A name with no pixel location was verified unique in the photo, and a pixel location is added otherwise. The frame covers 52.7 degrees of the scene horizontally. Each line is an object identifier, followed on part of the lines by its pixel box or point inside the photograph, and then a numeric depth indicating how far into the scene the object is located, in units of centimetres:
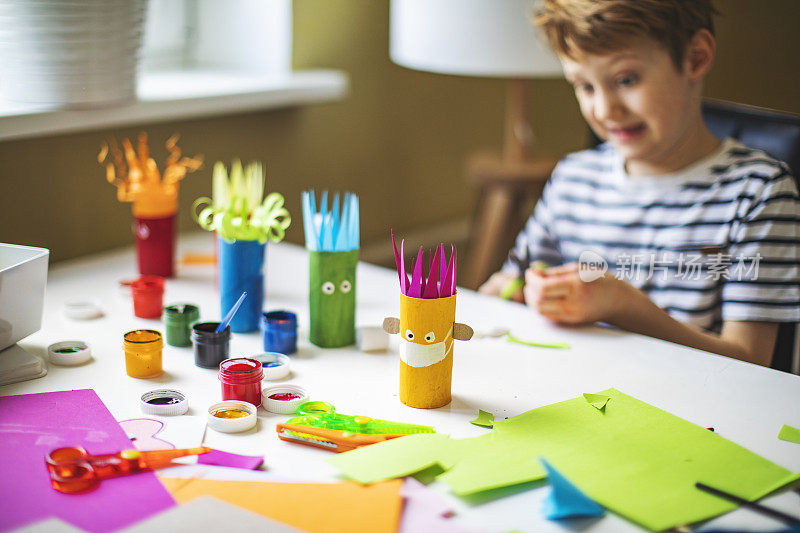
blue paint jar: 99
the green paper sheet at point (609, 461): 68
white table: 75
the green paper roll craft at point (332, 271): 100
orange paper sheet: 65
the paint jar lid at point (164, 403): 82
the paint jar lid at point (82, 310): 109
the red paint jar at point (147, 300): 109
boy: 111
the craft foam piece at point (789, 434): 80
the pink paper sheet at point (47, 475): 65
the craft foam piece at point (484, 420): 81
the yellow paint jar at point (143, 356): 91
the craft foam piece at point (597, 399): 85
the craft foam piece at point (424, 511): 65
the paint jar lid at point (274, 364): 91
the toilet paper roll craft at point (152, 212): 124
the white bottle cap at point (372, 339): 101
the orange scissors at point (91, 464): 69
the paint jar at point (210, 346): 94
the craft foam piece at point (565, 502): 66
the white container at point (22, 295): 90
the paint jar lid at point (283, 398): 84
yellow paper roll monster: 83
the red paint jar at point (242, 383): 84
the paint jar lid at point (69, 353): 94
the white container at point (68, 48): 118
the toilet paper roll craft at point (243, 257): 106
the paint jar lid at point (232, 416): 79
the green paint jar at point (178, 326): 101
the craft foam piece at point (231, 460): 73
